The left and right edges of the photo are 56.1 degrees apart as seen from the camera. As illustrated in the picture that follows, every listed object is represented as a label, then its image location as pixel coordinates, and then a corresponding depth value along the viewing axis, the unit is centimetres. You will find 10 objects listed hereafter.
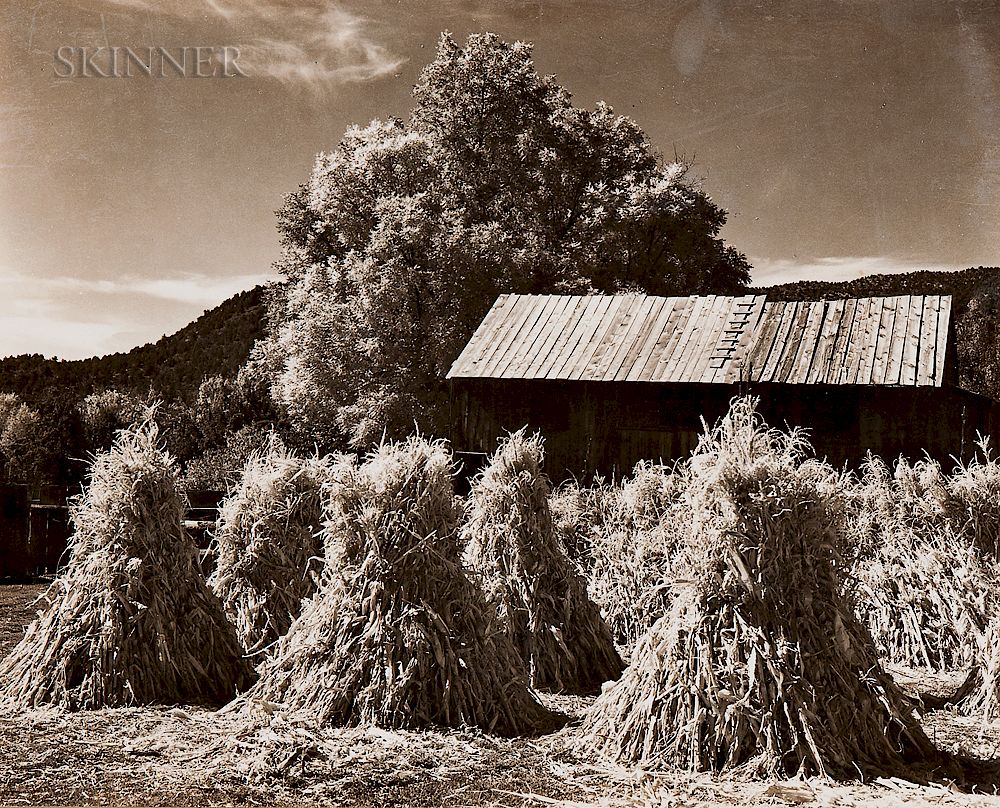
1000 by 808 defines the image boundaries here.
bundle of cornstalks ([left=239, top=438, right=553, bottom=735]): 611
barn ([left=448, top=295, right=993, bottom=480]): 1655
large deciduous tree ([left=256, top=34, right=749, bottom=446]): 2627
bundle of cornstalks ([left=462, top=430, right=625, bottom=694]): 752
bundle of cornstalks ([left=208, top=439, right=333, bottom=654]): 787
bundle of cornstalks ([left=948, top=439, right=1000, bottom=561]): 777
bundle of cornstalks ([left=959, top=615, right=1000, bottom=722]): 643
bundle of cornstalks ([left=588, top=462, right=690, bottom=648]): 867
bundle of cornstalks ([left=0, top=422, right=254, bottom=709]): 663
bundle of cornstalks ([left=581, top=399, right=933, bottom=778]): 521
